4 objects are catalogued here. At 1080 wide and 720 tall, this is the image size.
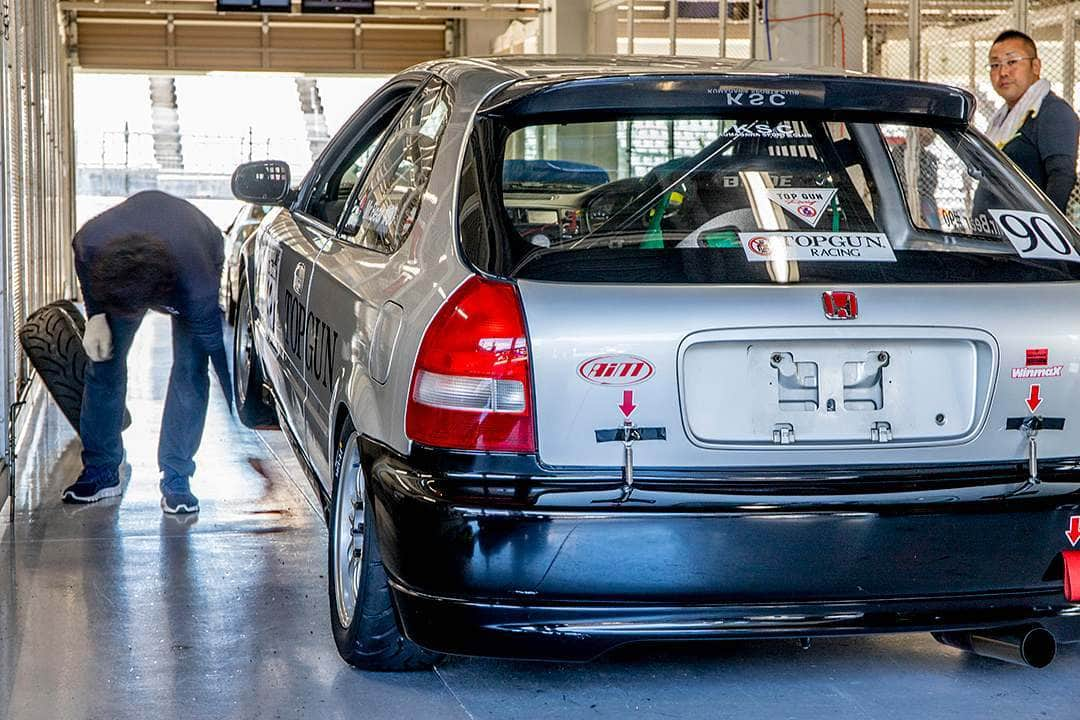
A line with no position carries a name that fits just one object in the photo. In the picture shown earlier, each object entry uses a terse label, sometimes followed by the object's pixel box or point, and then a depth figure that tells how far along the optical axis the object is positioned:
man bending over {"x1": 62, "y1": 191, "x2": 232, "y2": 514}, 5.62
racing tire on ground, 6.89
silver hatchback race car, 3.05
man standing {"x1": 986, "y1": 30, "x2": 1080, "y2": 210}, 6.21
